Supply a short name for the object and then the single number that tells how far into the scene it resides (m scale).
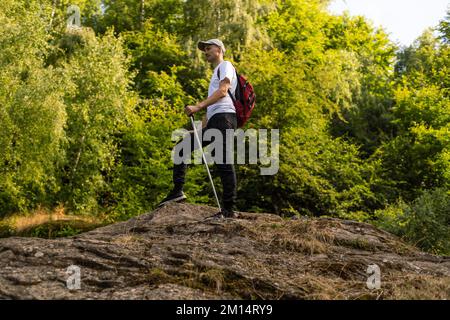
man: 7.27
